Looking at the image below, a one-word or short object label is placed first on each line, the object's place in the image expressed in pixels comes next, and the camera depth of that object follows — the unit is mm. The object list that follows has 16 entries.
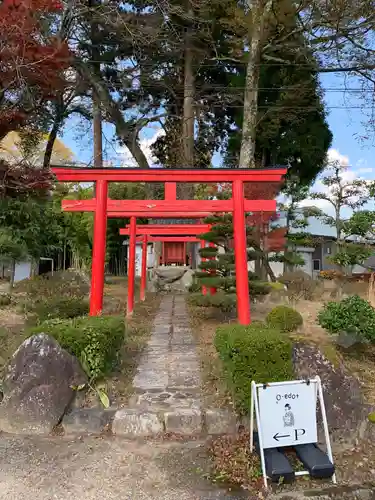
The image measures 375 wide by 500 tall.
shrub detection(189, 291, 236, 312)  8102
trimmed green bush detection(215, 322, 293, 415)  3463
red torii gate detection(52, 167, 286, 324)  5824
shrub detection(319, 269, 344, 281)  12854
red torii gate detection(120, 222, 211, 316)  10547
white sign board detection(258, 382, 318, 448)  3004
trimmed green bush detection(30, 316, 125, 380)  3947
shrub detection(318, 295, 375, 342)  4926
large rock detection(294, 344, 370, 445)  3475
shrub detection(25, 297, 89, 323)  6747
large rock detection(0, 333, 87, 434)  3652
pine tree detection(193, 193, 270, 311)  8125
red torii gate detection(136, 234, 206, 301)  13473
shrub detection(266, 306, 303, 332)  6098
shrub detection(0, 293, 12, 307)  9742
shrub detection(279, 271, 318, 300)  11758
